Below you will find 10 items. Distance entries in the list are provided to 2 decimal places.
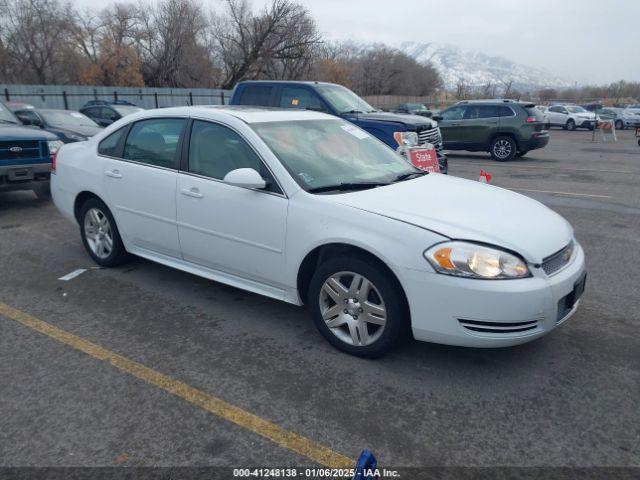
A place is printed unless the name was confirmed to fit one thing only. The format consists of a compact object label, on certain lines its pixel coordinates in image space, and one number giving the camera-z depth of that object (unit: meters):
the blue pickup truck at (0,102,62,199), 7.43
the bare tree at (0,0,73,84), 44.38
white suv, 31.11
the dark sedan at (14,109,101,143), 10.84
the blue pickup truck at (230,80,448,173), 8.98
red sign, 6.81
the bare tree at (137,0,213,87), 44.47
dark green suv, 15.00
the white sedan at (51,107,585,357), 3.10
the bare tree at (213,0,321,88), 39.12
